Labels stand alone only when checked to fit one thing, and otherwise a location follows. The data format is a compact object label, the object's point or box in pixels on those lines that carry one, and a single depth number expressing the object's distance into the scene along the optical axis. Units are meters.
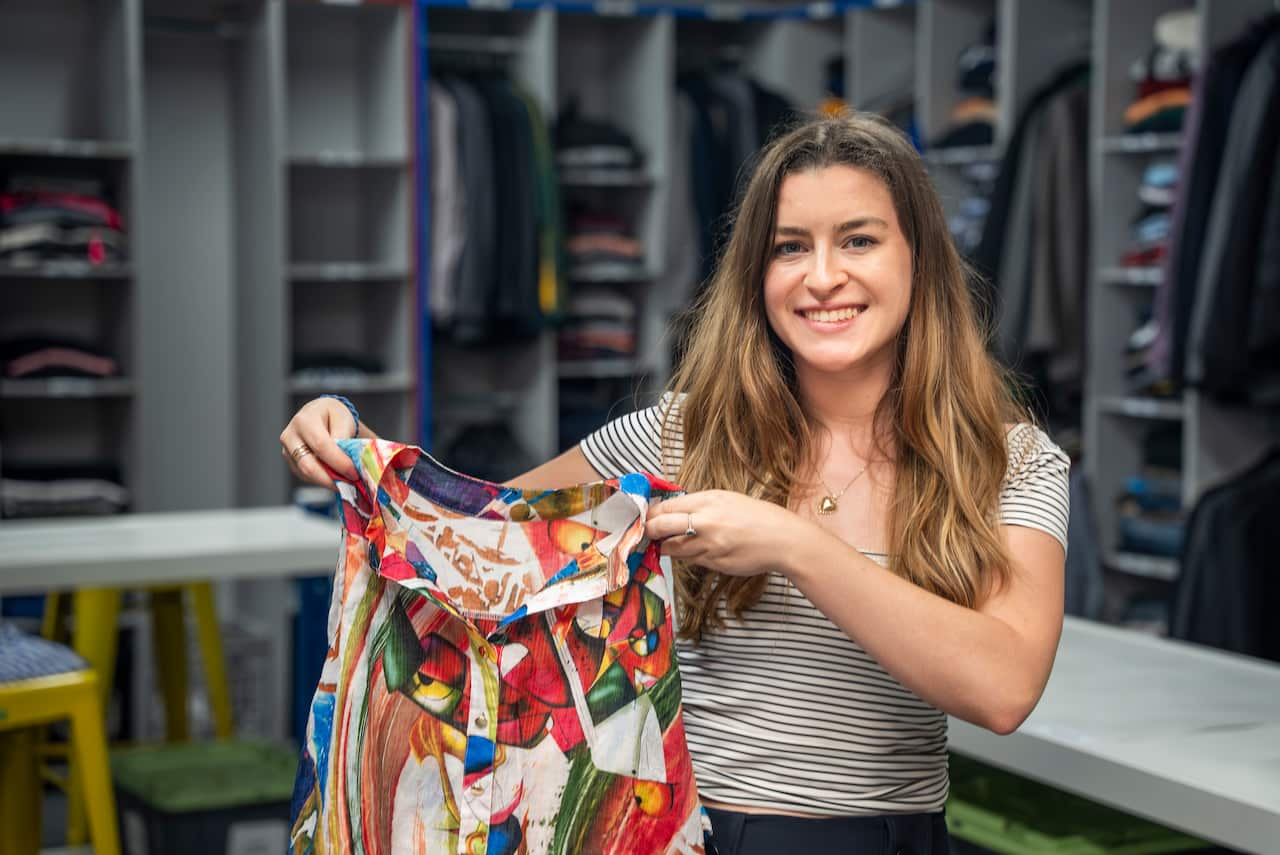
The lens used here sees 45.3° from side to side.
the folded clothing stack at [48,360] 4.91
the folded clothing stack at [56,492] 4.89
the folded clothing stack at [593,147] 5.91
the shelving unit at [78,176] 5.03
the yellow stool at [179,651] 3.81
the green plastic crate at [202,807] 3.14
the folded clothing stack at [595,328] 6.05
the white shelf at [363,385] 5.50
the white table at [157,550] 3.00
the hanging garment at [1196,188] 4.21
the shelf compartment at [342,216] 5.83
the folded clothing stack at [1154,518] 4.66
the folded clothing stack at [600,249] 5.95
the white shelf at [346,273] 5.39
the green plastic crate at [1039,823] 2.07
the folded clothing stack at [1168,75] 4.54
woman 1.54
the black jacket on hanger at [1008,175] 5.00
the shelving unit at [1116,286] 4.74
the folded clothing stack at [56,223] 4.85
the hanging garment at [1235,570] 3.72
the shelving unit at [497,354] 5.82
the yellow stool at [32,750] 2.63
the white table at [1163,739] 1.69
